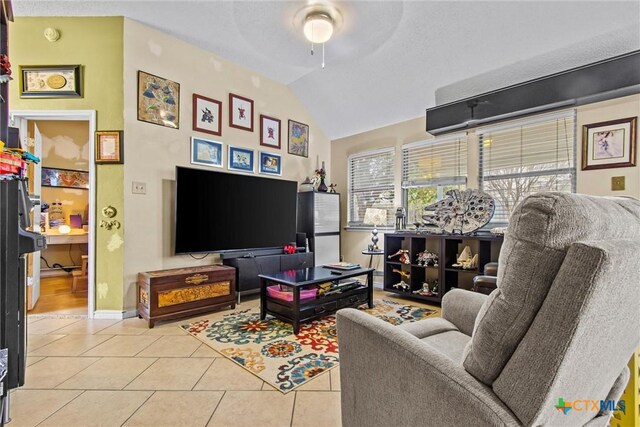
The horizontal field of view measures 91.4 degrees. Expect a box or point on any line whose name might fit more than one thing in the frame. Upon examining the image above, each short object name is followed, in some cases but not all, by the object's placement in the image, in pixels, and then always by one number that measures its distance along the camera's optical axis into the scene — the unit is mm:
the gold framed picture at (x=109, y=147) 3135
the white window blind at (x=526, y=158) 3189
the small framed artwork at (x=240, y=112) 4047
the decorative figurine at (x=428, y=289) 3728
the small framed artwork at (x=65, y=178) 5053
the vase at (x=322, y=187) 4863
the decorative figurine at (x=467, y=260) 3451
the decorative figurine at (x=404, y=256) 3955
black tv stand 3674
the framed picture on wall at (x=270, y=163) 4363
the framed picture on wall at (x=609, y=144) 2768
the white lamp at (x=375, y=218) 4424
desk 4508
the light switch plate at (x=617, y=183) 2797
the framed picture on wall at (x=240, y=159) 4039
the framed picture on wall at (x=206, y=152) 3693
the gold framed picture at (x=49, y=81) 3111
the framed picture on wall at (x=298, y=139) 4730
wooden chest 2885
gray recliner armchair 702
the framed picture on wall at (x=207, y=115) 3719
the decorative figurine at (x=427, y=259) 3738
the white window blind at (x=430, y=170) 3967
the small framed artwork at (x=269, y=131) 4371
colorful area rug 2035
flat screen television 3375
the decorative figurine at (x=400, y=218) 4195
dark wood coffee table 2643
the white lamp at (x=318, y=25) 2389
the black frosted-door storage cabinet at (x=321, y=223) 4688
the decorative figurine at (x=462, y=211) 3473
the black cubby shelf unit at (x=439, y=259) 3416
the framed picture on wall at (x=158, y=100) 3295
